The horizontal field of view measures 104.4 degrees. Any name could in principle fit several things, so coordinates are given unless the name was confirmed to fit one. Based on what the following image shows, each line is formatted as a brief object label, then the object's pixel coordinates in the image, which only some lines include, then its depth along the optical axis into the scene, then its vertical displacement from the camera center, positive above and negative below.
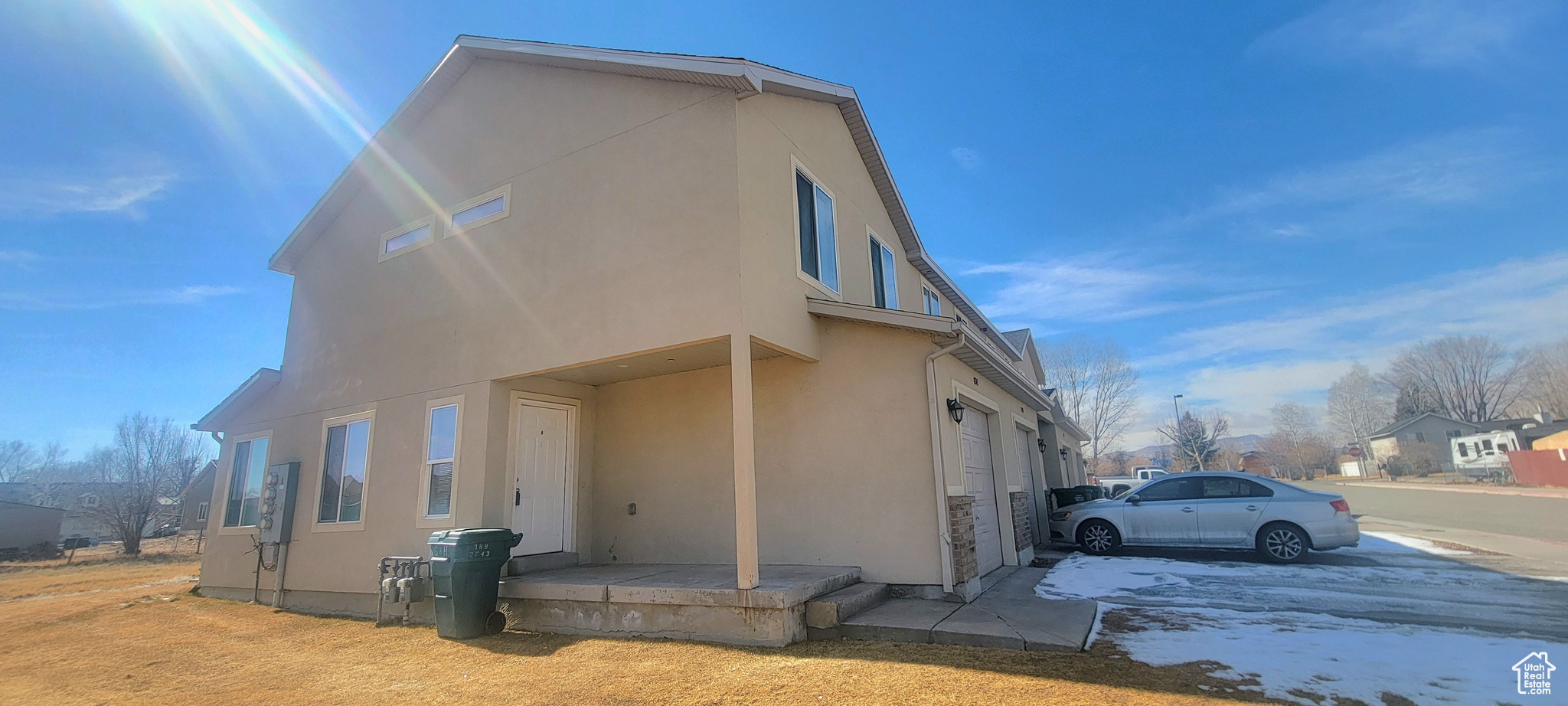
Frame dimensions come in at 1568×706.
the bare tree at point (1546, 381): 46.47 +5.34
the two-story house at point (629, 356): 6.65 +1.55
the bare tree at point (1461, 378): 49.72 +6.32
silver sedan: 8.61 -0.83
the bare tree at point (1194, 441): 45.44 +1.75
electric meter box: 9.53 -0.04
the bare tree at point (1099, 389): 36.81 +4.68
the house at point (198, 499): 30.12 +0.24
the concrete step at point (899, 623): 5.16 -1.27
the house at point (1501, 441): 36.62 +0.67
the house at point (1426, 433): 45.44 +1.64
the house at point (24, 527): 27.20 -0.71
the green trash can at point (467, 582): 6.39 -0.92
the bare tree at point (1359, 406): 56.84 +4.85
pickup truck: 27.88 -0.46
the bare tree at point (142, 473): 25.42 +1.74
